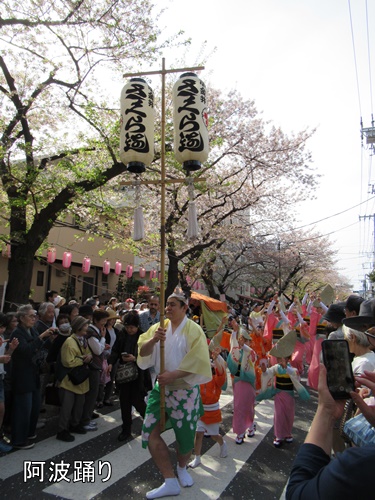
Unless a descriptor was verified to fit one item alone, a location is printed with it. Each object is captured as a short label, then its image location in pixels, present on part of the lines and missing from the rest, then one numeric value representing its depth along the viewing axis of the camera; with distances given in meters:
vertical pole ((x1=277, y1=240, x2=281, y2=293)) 24.75
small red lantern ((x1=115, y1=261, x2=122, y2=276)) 21.53
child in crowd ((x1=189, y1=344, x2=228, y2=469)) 4.29
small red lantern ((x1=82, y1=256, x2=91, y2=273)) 18.48
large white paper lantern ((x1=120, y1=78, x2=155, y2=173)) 4.57
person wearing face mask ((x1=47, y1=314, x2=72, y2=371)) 5.20
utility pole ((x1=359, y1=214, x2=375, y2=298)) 35.27
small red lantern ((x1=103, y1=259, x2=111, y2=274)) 20.31
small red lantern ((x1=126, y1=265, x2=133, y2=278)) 23.10
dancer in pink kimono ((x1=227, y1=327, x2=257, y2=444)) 4.91
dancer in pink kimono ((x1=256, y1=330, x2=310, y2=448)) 4.80
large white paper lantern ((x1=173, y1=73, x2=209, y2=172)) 4.60
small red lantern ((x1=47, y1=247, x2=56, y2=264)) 16.41
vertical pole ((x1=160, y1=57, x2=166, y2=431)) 3.46
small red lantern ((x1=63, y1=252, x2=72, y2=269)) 17.15
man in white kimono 3.42
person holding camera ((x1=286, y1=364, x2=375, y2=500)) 1.13
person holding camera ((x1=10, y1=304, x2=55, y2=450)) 4.50
